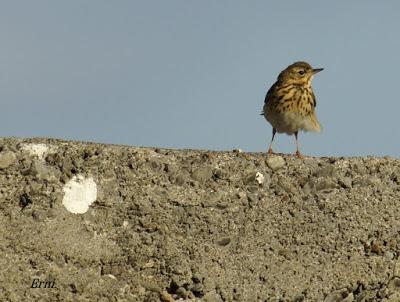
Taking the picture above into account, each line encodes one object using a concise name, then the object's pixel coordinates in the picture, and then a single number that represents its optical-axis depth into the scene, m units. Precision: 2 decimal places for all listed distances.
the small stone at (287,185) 11.02
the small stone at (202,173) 10.70
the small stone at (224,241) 10.58
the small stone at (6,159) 10.06
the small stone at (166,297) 10.26
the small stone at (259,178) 10.92
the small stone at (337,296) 10.84
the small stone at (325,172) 11.31
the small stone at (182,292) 10.31
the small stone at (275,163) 11.14
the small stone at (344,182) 11.30
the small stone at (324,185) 11.23
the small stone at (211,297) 10.41
